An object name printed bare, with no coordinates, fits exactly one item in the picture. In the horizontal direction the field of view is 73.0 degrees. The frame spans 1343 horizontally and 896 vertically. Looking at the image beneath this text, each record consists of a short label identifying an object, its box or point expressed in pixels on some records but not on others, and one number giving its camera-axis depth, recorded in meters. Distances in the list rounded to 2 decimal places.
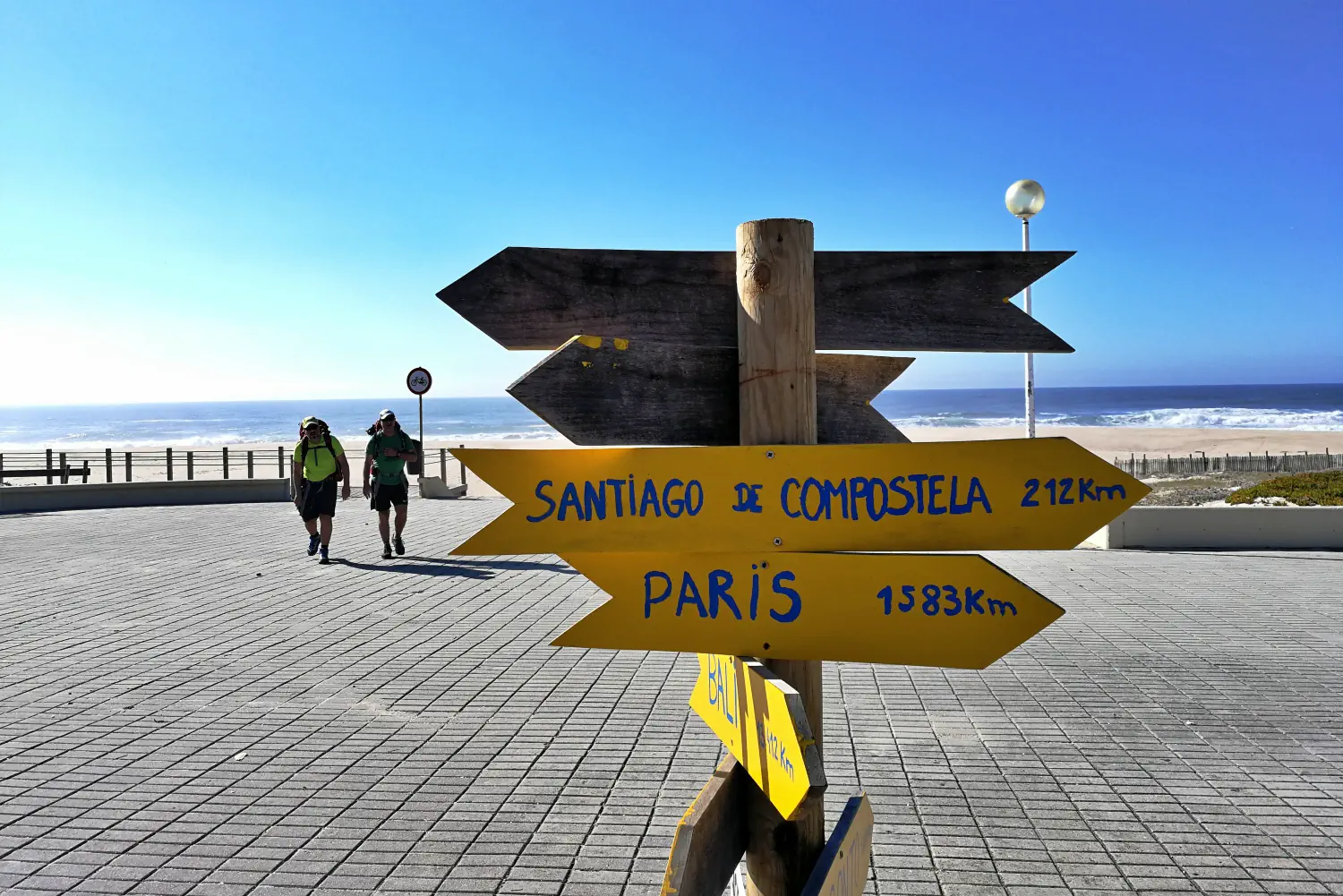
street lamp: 10.98
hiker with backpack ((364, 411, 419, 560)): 10.70
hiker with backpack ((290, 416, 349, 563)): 10.34
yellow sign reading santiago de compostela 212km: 1.90
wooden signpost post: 1.90
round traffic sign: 16.95
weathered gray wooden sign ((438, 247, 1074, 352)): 2.10
